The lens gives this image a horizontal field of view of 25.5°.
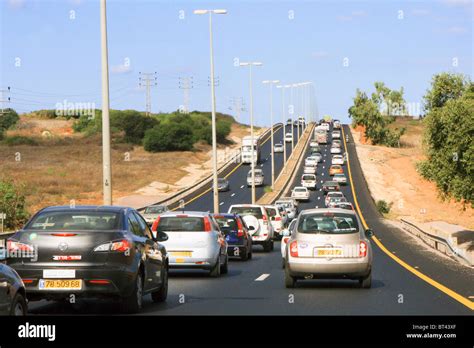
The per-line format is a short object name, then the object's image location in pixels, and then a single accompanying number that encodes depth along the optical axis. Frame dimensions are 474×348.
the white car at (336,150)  126.94
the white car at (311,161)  110.69
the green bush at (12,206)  53.50
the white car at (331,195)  77.00
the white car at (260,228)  38.04
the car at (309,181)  97.88
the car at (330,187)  92.16
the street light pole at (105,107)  30.11
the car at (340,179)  101.50
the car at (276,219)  46.06
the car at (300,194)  87.44
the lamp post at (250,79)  77.36
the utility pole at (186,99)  160.75
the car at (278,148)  136.00
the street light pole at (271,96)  91.53
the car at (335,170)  105.75
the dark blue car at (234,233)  31.23
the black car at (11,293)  11.48
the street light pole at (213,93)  55.97
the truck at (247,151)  118.94
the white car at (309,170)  106.50
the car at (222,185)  98.00
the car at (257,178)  102.31
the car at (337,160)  113.94
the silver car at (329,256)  19.95
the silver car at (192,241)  23.80
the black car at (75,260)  14.88
